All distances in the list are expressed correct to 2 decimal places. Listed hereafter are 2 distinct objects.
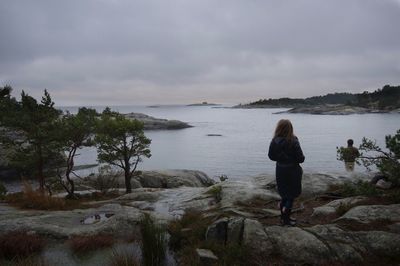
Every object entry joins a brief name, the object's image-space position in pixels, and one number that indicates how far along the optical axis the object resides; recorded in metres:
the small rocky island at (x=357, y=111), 187.75
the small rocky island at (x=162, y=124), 128.88
